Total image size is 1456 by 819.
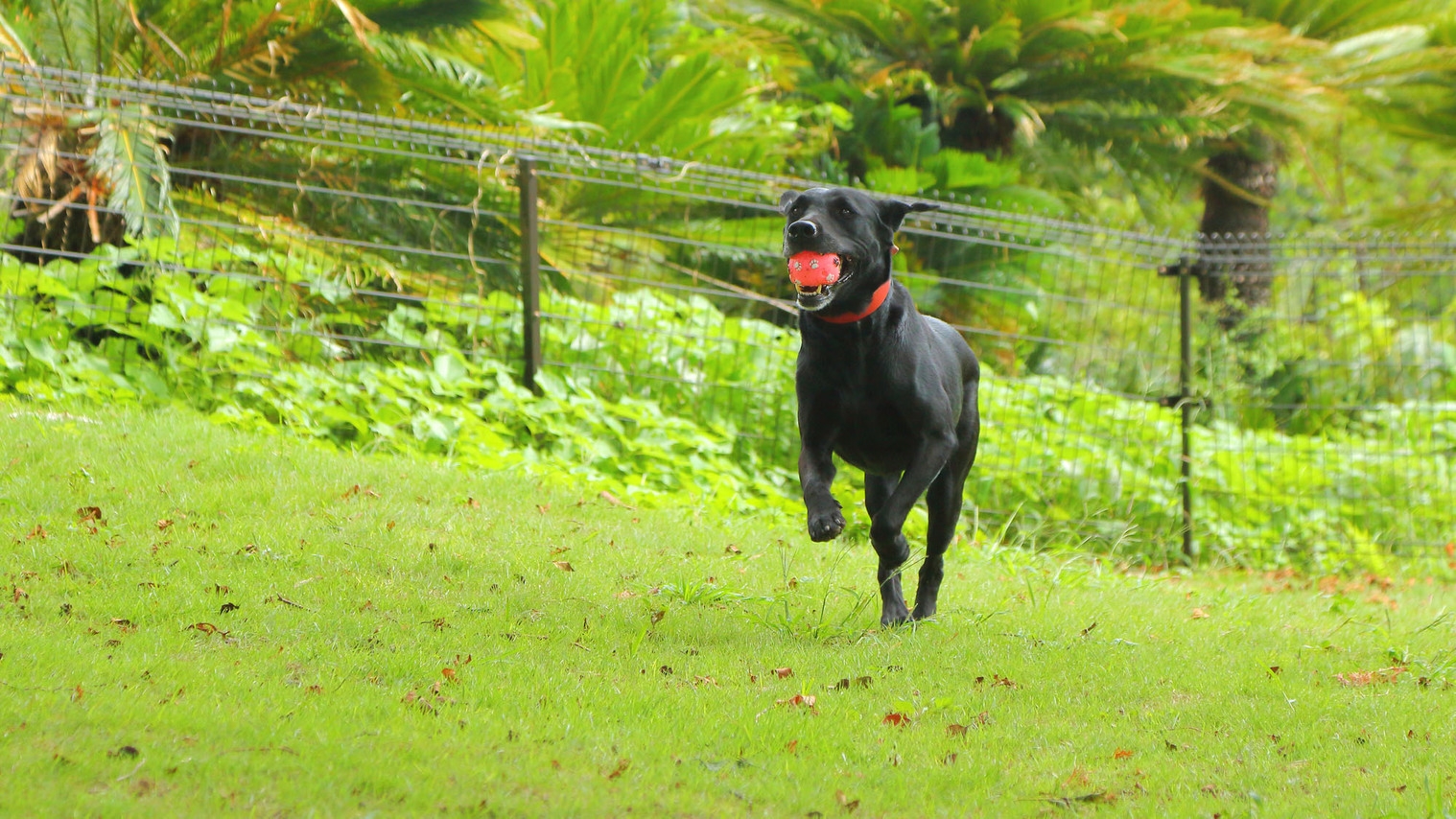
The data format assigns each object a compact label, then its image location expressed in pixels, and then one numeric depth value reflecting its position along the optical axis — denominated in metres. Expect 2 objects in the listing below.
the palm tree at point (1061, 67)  23.20
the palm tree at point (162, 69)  15.59
